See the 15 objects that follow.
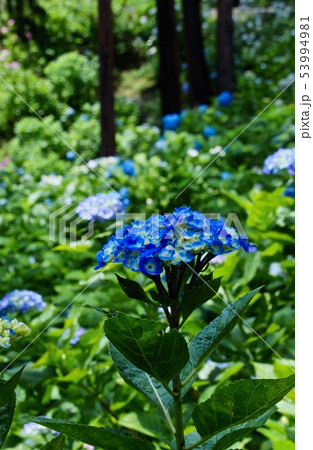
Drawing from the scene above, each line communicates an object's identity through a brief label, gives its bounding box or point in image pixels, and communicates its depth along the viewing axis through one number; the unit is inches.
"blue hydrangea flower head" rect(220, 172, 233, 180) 143.7
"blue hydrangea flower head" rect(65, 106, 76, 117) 334.3
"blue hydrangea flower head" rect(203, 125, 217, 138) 195.9
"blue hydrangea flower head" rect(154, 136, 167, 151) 182.7
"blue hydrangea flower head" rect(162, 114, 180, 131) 222.7
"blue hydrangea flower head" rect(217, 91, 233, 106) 235.5
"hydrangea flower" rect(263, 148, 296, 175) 106.6
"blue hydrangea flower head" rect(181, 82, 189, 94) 379.6
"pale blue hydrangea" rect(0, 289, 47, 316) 90.8
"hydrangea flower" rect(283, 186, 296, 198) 101.5
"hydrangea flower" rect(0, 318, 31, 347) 43.3
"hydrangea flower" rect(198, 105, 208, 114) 234.5
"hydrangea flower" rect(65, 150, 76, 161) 224.1
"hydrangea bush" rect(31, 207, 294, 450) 40.1
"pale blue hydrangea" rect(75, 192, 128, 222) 108.6
